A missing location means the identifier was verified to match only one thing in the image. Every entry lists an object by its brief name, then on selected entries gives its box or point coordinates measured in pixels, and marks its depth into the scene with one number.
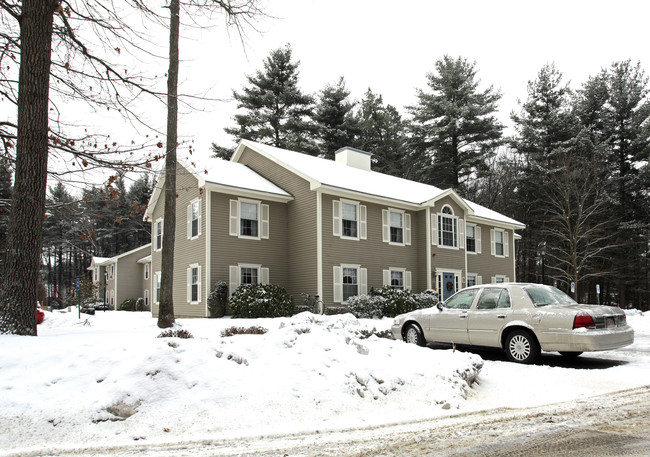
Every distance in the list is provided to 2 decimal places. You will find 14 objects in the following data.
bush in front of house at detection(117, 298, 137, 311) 36.06
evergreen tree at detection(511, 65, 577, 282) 36.97
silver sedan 8.66
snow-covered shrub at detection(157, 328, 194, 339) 9.01
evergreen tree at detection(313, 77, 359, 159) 40.53
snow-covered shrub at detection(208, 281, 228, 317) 19.33
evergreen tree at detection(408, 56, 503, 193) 39.25
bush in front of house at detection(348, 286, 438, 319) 20.17
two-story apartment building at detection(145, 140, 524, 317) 20.38
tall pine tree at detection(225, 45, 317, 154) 38.94
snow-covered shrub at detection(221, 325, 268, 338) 10.09
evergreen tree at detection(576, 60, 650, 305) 35.44
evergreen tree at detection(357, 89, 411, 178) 42.62
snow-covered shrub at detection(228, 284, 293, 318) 18.44
